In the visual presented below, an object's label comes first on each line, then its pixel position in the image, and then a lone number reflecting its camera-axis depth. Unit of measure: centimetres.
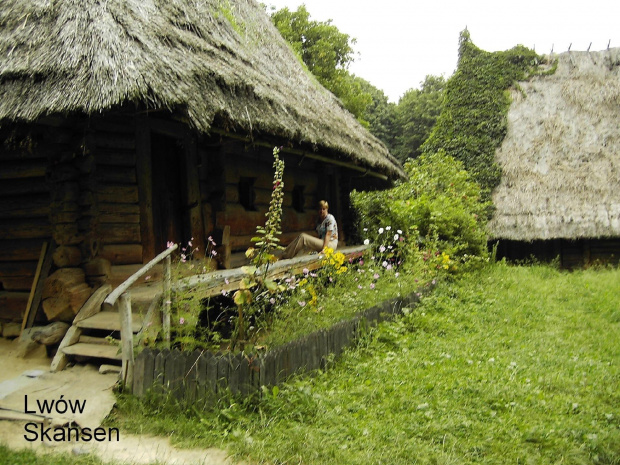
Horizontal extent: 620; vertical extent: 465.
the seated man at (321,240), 773
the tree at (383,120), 3231
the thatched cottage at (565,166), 1195
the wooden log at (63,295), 503
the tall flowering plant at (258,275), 430
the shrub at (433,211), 940
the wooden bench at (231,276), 482
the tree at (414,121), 3066
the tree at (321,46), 2188
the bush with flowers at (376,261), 450
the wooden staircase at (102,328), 437
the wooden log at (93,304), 489
